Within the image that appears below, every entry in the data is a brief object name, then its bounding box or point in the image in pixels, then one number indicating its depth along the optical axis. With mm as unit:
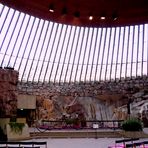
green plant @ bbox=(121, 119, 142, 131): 12599
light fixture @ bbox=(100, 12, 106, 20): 13376
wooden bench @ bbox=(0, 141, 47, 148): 7707
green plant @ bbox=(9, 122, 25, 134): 12018
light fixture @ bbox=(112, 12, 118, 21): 13244
